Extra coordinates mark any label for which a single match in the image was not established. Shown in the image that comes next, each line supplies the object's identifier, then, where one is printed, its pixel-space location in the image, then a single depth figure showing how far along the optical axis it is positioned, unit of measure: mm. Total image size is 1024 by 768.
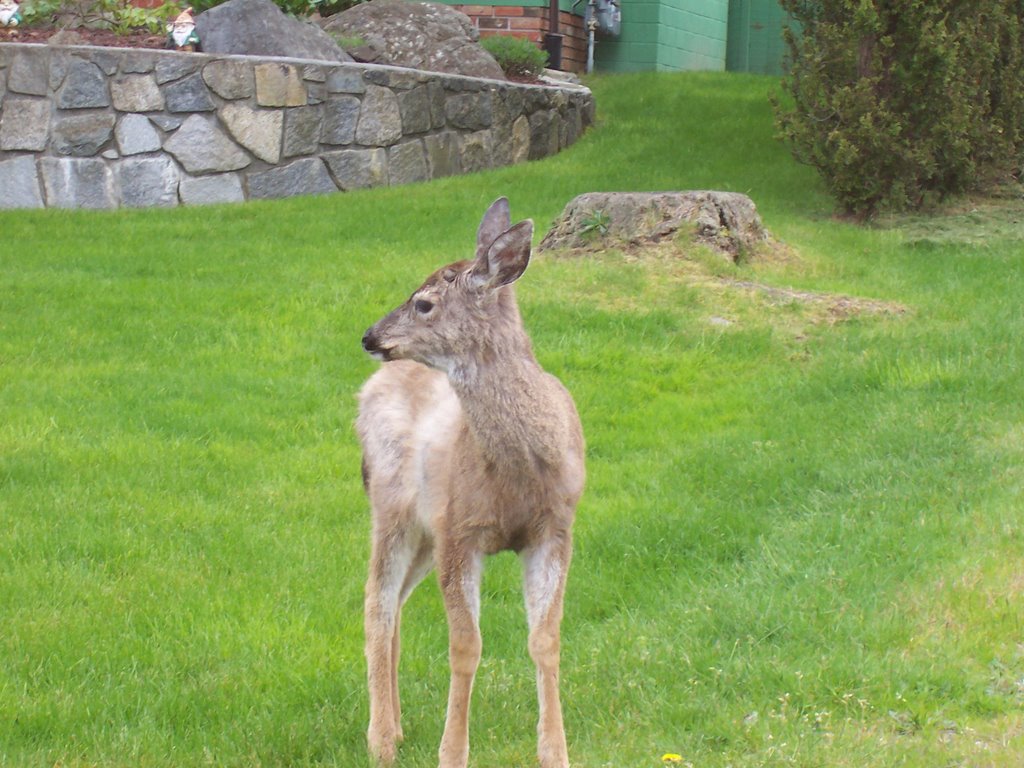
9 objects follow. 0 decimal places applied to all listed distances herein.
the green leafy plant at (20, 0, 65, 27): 13812
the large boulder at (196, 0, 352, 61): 13625
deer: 4160
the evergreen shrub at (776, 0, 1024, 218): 12695
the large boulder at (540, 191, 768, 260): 11102
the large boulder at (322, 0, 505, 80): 15383
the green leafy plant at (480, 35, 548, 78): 16562
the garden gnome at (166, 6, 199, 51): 13391
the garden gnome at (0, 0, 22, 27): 13383
